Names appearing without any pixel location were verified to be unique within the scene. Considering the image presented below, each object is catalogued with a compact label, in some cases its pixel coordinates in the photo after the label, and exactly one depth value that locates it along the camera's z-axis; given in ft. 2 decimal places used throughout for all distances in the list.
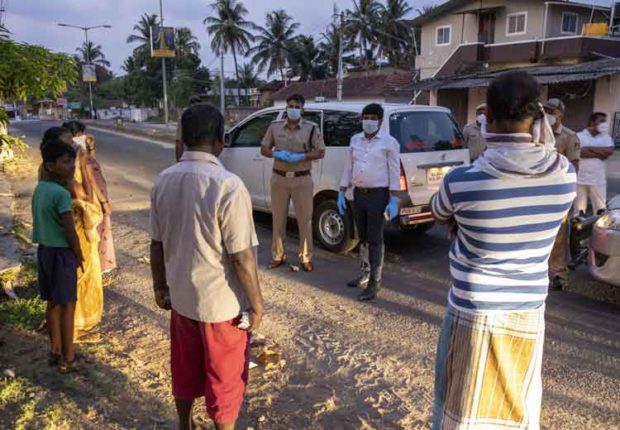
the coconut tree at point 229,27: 176.76
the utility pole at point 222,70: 105.33
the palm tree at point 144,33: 199.82
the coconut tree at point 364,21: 162.20
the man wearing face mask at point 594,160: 21.27
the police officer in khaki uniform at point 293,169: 18.92
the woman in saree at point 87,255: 13.11
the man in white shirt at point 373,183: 16.21
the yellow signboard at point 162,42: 117.29
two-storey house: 77.97
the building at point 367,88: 114.62
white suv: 19.80
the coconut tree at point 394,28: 162.20
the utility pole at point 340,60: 82.17
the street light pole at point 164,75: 111.22
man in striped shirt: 6.59
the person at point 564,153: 17.21
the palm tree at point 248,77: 210.38
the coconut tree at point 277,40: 180.24
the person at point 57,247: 11.40
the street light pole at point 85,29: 146.74
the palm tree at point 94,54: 287.28
